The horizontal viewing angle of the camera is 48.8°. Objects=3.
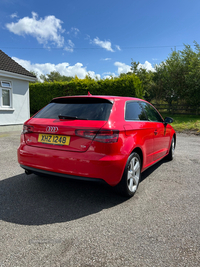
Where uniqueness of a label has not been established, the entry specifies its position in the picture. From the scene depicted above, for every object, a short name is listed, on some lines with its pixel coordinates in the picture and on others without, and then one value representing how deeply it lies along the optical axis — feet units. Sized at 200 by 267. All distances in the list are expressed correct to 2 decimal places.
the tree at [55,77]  212.23
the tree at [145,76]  112.25
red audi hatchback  9.90
